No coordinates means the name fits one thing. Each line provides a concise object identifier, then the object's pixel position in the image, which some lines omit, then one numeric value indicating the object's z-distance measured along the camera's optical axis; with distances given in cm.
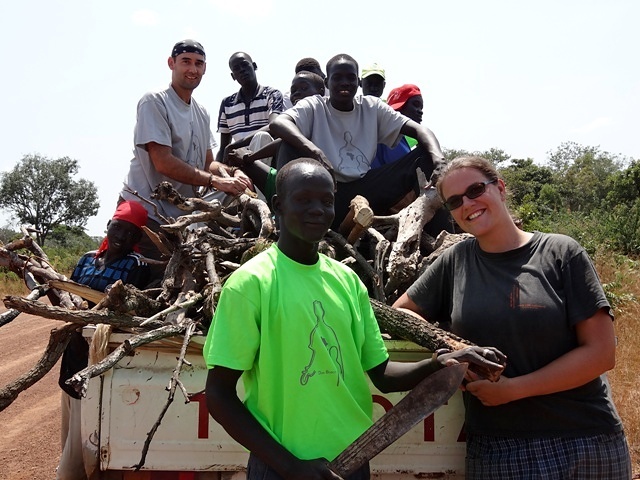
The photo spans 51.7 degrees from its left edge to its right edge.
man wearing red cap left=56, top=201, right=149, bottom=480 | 267
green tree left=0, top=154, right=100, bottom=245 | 3712
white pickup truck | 214
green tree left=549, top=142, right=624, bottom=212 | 2508
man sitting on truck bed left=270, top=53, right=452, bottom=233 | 347
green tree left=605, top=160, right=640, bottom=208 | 1731
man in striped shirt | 561
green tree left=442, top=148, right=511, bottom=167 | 3906
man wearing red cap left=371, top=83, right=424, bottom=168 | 506
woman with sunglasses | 204
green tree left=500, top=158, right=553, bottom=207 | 2669
